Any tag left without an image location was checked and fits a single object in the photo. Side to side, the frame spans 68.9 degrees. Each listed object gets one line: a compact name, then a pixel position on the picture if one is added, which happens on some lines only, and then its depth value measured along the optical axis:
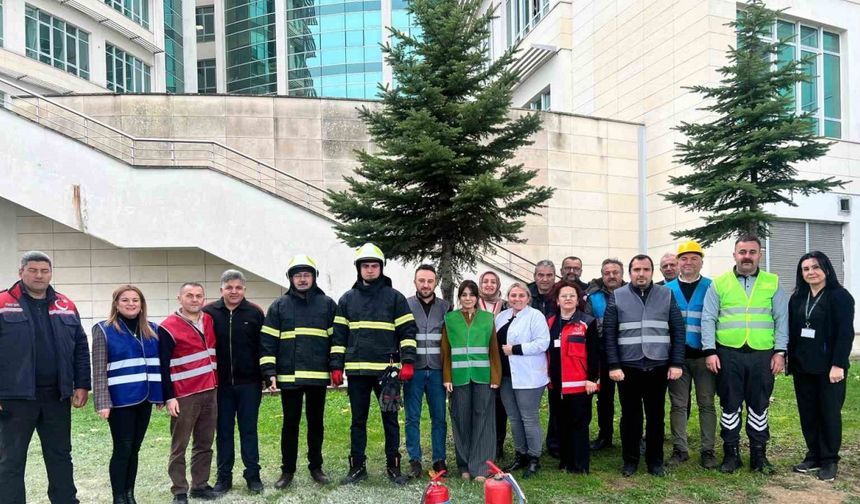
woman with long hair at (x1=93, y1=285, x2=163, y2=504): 4.98
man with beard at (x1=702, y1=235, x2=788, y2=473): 5.95
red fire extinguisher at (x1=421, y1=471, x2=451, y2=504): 3.96
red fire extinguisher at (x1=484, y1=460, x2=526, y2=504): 3.88
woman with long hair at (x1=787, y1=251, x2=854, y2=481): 5.77
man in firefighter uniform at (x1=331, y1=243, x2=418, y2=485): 5.72
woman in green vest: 5.93
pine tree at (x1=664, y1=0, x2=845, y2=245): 10.45
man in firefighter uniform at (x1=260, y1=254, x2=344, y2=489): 5.66
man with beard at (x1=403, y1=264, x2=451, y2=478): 5.93
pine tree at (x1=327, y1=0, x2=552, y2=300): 8.73
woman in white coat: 5.93
